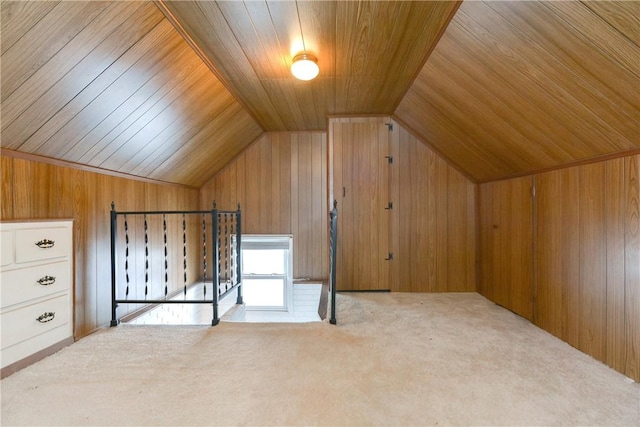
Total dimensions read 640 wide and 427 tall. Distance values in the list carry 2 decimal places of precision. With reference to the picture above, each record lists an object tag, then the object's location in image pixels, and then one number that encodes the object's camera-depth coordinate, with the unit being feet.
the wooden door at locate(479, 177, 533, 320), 8.14
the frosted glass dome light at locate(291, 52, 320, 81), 6.78
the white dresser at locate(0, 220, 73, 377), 5.17
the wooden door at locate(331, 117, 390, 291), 11.05
